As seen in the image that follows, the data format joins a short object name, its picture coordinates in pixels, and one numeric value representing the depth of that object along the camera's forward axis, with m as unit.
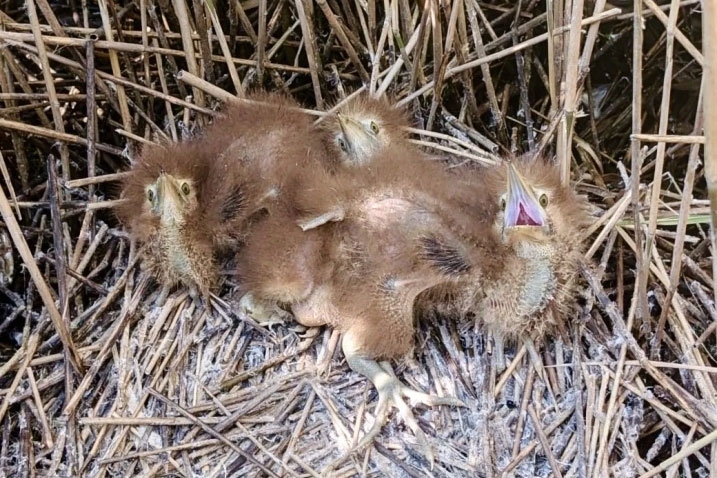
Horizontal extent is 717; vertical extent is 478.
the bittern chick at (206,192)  1.10
